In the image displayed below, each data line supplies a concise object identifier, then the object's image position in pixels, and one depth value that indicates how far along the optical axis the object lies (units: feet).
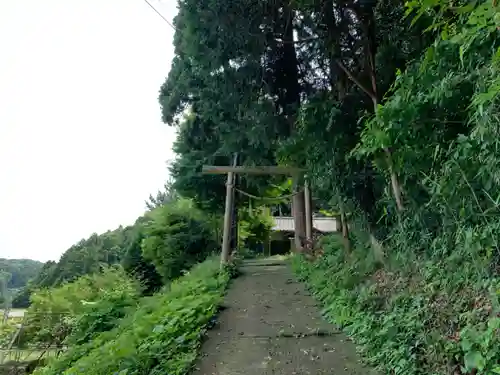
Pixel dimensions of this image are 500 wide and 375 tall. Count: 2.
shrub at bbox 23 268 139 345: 32.09
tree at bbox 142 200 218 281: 49.57
